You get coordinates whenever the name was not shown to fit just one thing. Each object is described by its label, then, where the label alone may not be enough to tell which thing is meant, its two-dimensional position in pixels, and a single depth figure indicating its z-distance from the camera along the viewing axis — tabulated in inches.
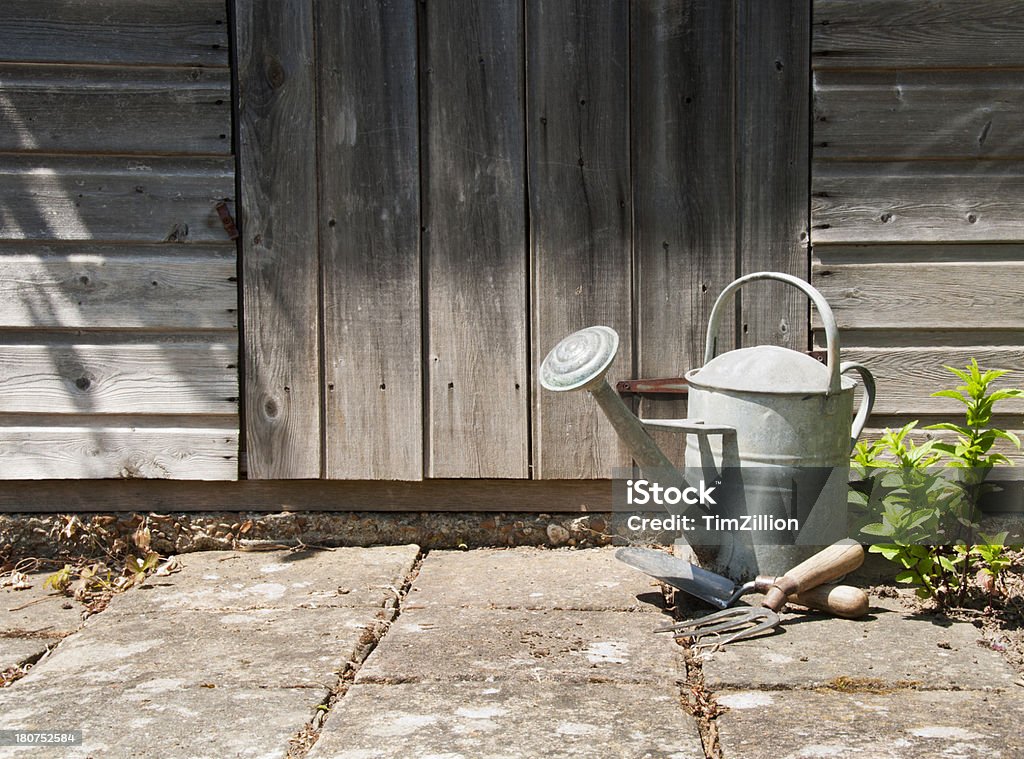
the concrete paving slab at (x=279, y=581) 123.6
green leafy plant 115.9
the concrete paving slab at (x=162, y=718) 81.6
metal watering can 113.7
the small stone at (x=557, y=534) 143.6
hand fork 106.7
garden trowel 111.5
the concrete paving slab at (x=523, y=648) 97.7
